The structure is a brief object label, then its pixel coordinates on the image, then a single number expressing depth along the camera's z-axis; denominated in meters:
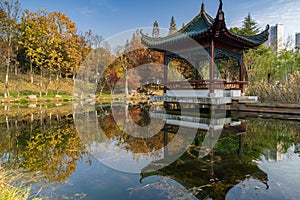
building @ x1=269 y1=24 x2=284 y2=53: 22.31
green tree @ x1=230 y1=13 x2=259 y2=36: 20.89
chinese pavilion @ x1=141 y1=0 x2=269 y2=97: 8.19
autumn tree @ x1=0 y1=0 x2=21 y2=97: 17.33
